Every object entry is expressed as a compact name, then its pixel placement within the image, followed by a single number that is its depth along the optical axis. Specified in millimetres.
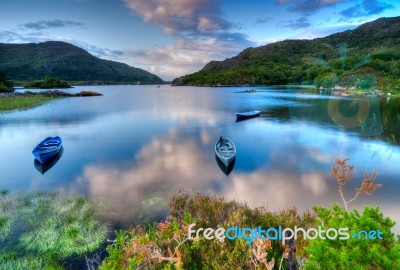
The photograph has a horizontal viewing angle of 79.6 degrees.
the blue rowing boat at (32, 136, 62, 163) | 25641
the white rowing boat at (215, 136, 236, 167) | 24266
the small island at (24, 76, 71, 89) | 168875
